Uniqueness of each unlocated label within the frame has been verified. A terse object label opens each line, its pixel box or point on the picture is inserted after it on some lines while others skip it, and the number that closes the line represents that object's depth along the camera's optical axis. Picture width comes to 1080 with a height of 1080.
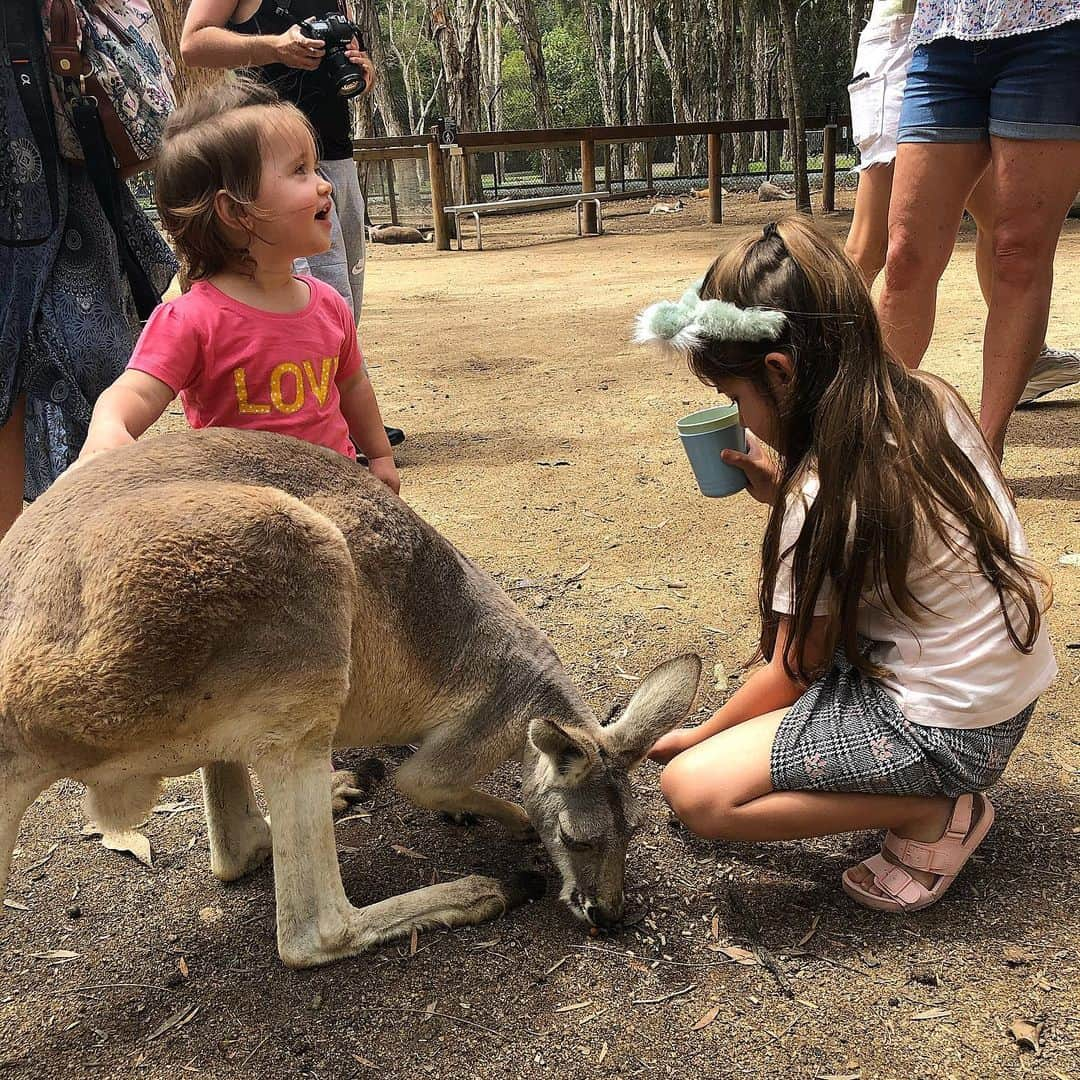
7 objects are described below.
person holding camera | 3.03
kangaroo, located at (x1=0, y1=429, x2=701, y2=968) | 1.56
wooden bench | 12.91
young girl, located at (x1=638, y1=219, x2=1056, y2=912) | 1.80
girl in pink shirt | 2.08
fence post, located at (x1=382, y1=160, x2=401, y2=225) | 15.80
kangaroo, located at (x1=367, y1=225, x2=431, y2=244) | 14.23
